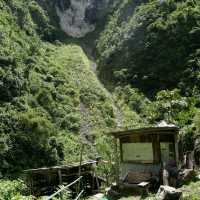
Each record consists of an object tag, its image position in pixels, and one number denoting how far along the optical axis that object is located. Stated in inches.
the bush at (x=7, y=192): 314.8
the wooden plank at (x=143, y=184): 820.2
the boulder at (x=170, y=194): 668.1
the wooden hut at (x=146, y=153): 893.2
